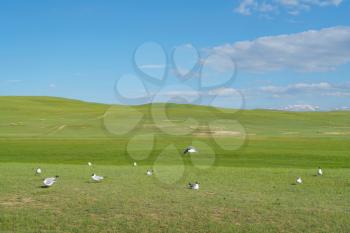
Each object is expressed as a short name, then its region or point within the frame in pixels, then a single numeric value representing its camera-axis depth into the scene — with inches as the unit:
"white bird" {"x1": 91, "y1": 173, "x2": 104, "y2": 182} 977.2
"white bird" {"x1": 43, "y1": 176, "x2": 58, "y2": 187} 879.5
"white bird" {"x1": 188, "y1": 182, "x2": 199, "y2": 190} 889.5
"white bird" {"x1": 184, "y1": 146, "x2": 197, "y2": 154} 1799.5
